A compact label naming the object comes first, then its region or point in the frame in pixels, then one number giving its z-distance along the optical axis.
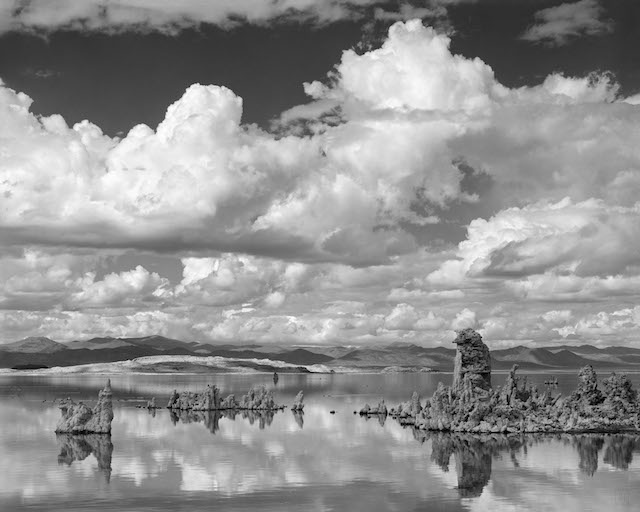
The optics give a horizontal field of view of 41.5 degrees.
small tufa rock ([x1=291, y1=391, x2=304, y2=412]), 136.19
